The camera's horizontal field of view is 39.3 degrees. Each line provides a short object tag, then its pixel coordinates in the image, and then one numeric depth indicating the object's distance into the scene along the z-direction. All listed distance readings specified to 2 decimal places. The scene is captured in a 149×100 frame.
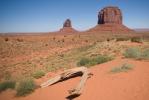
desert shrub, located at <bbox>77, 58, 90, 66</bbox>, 13.67
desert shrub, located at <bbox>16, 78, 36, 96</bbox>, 9.71
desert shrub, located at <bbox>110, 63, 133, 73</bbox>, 9.30
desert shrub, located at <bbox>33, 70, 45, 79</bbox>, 13.38
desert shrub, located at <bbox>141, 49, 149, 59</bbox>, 11.54
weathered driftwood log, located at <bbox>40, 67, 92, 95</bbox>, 9.48
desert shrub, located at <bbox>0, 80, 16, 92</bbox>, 11.18
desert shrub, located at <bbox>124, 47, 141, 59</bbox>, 12.03
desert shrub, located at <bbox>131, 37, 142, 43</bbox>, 25.61
